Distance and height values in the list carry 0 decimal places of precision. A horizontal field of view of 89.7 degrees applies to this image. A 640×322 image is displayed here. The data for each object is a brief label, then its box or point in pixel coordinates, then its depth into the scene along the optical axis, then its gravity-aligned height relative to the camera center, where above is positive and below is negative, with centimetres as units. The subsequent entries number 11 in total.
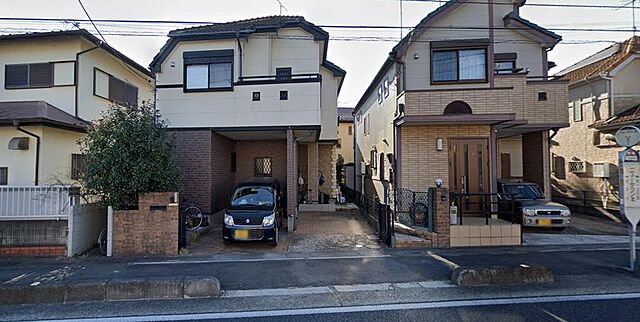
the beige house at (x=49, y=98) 952 +256
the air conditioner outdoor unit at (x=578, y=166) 1399 +15
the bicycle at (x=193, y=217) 994 -150
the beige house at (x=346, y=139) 2767 +267
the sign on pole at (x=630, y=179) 639 -19
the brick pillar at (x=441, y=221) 808 -130
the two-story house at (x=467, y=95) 1031 +243
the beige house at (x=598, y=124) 1287 +186
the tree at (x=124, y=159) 746 +23
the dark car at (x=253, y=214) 810 -116
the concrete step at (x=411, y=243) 809 -185
